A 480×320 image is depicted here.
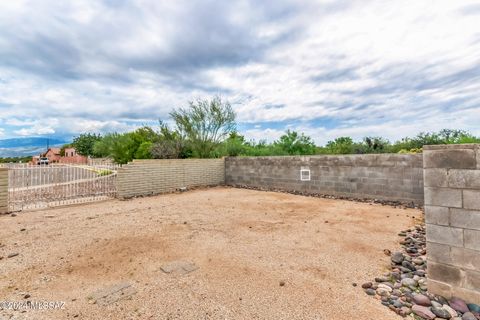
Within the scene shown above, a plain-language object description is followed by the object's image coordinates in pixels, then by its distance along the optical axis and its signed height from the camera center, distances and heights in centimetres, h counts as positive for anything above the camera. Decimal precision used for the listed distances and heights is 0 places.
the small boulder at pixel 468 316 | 172 -122
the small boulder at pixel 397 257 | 273 -122
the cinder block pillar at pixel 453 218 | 185 -52
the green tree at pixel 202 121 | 1241 +227
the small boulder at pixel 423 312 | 178 -125
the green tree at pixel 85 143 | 3782 +348
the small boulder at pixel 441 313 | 177 -124
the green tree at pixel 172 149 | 1145 +70
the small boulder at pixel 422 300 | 193 -124
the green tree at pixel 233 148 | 1219 +75
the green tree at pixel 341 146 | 1126 +74
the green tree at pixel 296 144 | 1261 +94
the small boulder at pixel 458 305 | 183 -122
